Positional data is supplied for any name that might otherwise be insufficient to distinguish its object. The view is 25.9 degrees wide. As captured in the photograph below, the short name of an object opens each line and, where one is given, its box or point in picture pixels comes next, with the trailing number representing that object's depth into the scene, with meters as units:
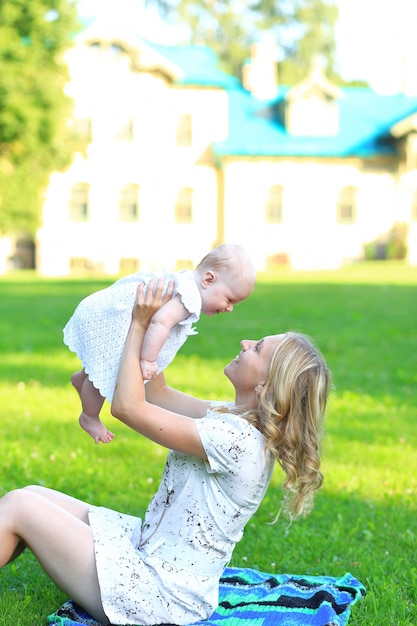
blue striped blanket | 3.81
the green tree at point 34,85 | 27.05
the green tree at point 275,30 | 50.16
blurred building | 38.44
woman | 3.52
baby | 3.64
